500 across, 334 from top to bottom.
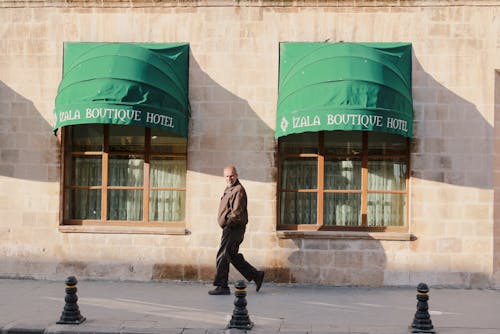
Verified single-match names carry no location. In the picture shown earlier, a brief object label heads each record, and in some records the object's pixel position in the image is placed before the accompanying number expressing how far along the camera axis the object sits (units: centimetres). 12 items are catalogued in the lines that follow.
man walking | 1170
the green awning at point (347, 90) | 1185
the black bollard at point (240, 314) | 945
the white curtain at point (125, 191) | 1359
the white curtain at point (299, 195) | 1339
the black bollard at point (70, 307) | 959
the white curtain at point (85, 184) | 1366
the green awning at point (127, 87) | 1204
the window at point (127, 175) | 1353
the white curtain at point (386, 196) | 1330
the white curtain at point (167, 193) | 1355
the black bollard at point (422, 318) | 933
